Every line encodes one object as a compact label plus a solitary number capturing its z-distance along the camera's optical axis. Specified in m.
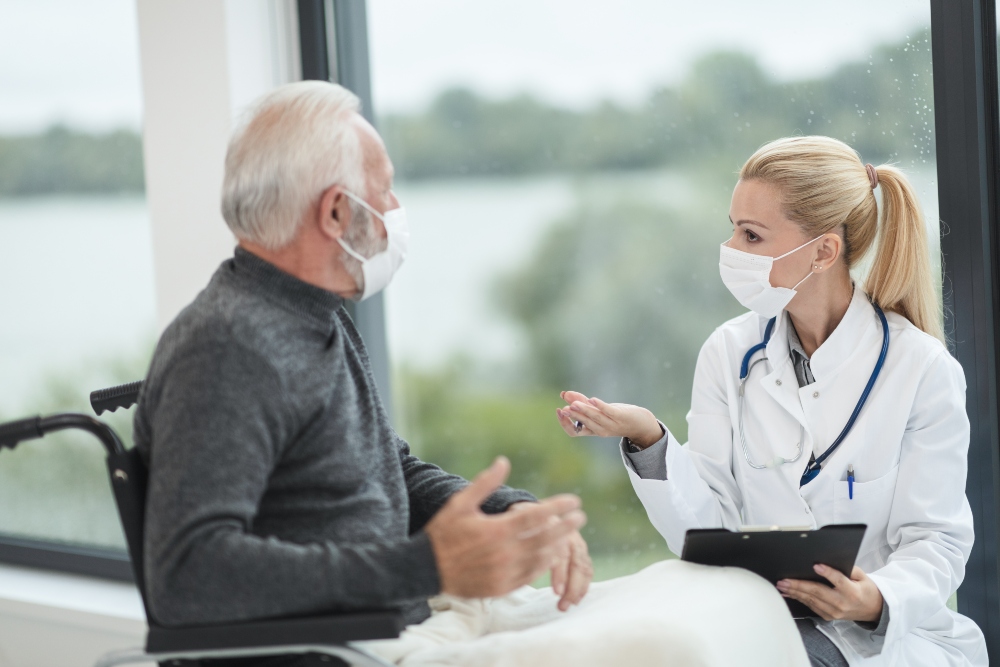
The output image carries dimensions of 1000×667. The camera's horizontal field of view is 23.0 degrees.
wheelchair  2.70
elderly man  2.71
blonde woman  3.07
